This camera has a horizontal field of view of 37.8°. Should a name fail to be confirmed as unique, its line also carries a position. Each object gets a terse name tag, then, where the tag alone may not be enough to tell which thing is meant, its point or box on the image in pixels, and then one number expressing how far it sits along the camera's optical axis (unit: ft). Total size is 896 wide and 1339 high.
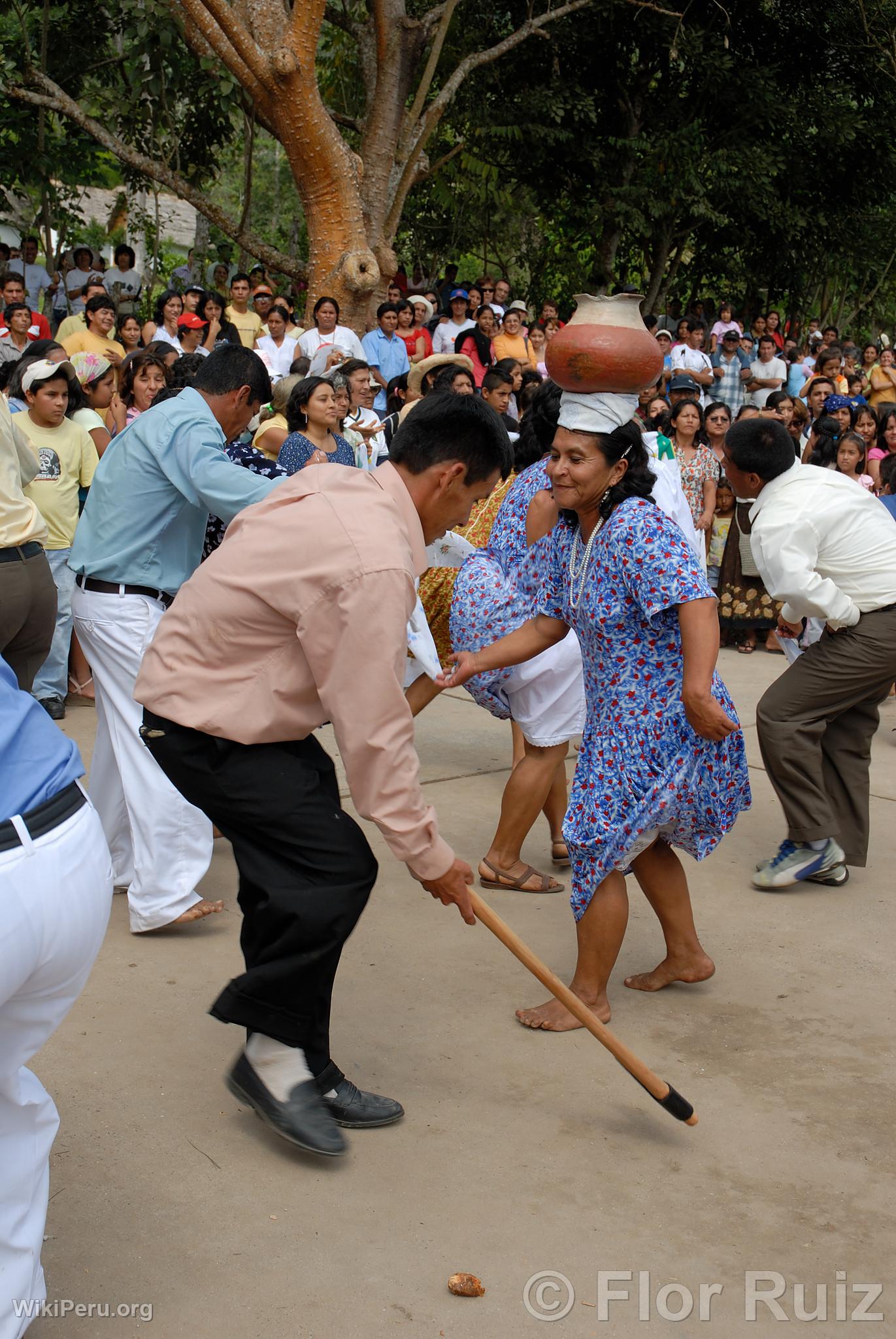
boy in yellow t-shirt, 21.72
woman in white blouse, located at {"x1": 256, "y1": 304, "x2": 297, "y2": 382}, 37.19
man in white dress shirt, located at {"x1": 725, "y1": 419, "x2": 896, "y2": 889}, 15.51
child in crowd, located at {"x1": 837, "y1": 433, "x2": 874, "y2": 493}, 28.76
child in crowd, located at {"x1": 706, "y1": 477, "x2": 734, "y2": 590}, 31.68
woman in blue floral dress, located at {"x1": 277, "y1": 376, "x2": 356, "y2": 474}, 23.00
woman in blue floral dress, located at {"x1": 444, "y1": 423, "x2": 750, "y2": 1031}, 11.53
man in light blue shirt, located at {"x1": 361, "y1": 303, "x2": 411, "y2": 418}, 39.47
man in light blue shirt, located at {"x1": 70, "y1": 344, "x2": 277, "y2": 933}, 13.65
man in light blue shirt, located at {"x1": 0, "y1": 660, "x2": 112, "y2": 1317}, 6.26
